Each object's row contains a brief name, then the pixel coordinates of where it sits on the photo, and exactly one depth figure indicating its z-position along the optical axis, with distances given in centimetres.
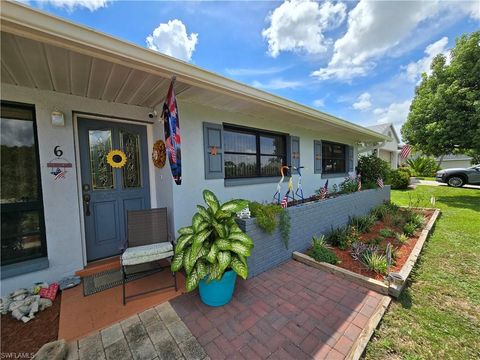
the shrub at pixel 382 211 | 572
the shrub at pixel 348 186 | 555
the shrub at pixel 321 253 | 321
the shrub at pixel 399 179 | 1142
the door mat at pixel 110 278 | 260
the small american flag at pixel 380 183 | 620
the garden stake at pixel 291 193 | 484
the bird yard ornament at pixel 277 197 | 426
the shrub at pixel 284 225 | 314
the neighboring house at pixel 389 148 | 1595
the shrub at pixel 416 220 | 497
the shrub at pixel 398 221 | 507
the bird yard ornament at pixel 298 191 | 502
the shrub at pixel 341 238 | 385
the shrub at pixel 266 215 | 280
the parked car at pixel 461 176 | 1145
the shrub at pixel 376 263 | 286
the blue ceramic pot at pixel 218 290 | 220
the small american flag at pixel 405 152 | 709
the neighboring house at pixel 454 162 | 2183
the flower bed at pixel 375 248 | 276
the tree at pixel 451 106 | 757
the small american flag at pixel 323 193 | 429
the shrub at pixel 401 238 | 407
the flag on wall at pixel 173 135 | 210
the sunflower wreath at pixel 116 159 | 315
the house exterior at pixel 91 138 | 188
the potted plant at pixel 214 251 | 207
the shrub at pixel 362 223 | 472
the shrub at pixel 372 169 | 702
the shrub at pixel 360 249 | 336
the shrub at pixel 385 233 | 441
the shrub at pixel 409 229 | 449
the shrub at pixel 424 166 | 1747
